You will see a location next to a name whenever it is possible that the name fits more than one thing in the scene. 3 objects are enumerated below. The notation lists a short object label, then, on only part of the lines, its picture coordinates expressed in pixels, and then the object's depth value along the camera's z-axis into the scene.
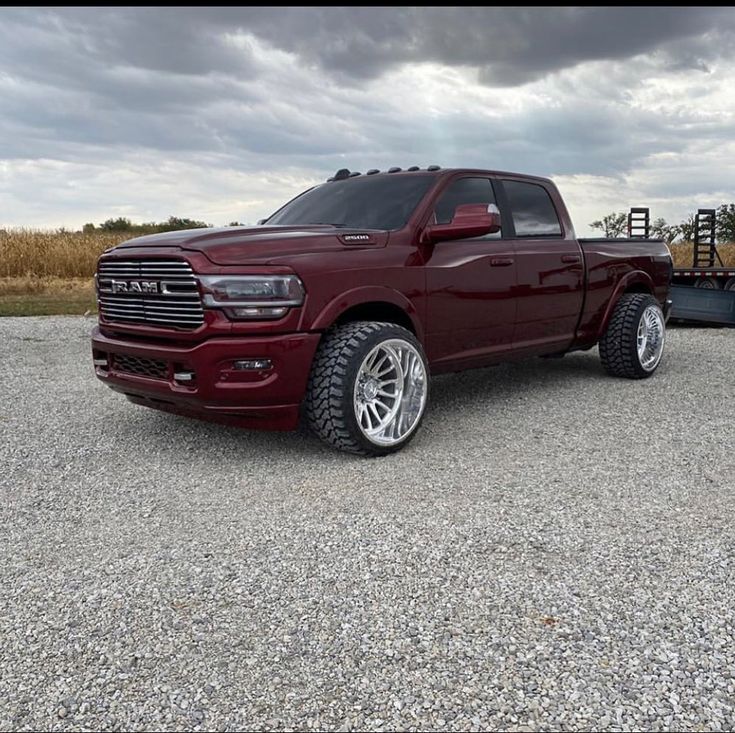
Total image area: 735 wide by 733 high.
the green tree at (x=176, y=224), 31.40
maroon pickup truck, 4.18
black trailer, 11.24
